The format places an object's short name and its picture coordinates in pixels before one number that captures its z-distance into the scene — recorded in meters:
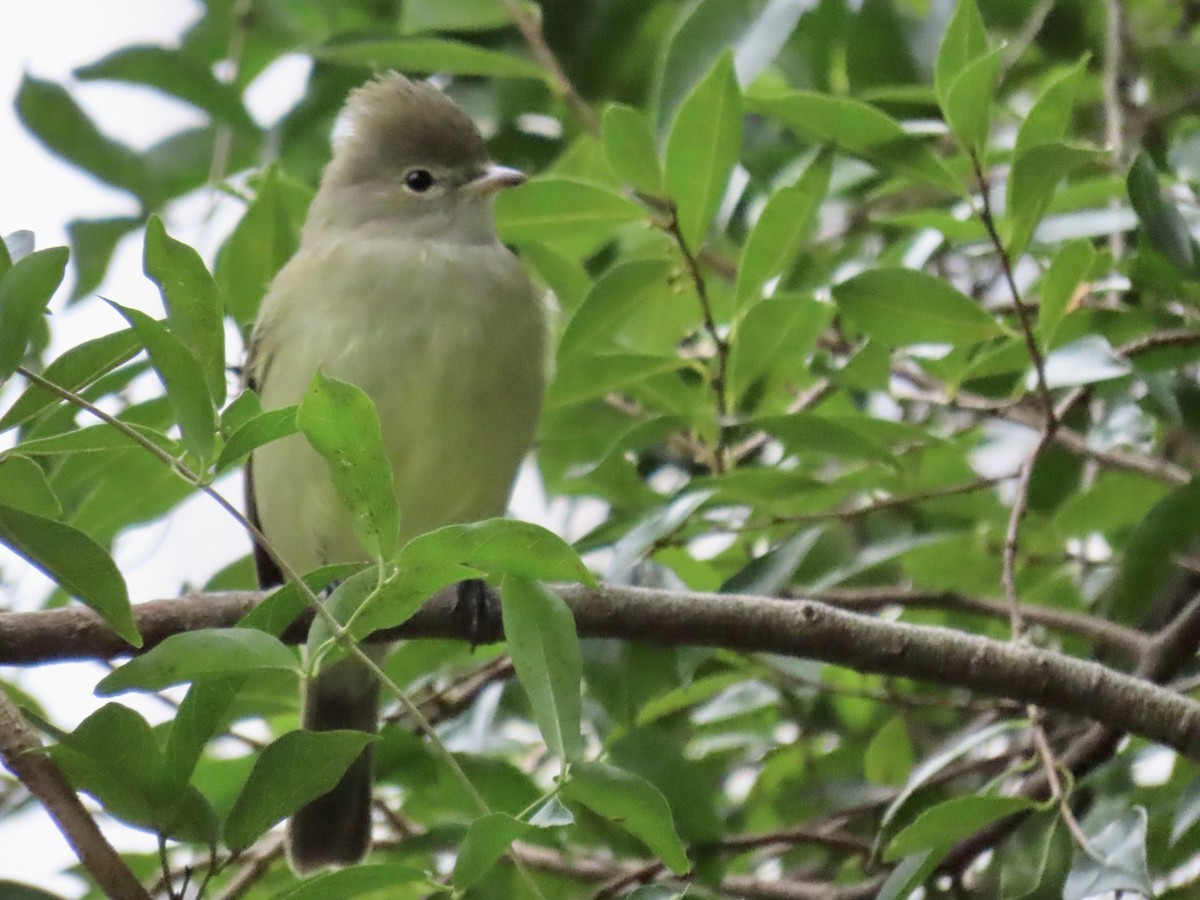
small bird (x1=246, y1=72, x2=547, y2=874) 5.89
